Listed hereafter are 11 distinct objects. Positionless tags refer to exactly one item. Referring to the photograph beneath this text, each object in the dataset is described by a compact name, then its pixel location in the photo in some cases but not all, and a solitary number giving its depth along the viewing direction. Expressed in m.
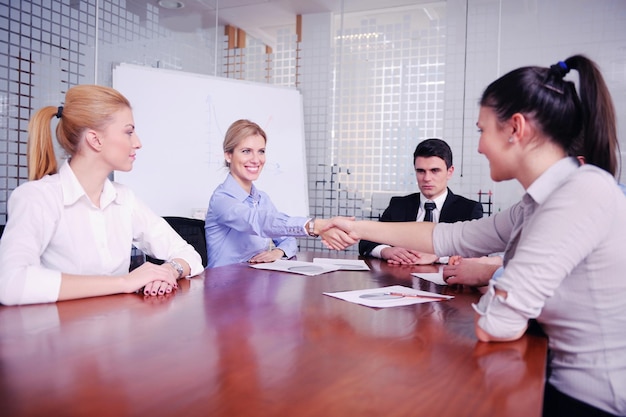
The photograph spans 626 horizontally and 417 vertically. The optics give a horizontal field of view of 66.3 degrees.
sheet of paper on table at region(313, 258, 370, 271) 2.21
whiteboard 3.96
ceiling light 4.60
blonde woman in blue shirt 2.42
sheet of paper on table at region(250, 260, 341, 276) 2.04
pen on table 1.58
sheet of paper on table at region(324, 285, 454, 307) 1.46
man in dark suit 3.07
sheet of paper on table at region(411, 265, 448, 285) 1.95
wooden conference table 0.73
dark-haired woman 1.06
